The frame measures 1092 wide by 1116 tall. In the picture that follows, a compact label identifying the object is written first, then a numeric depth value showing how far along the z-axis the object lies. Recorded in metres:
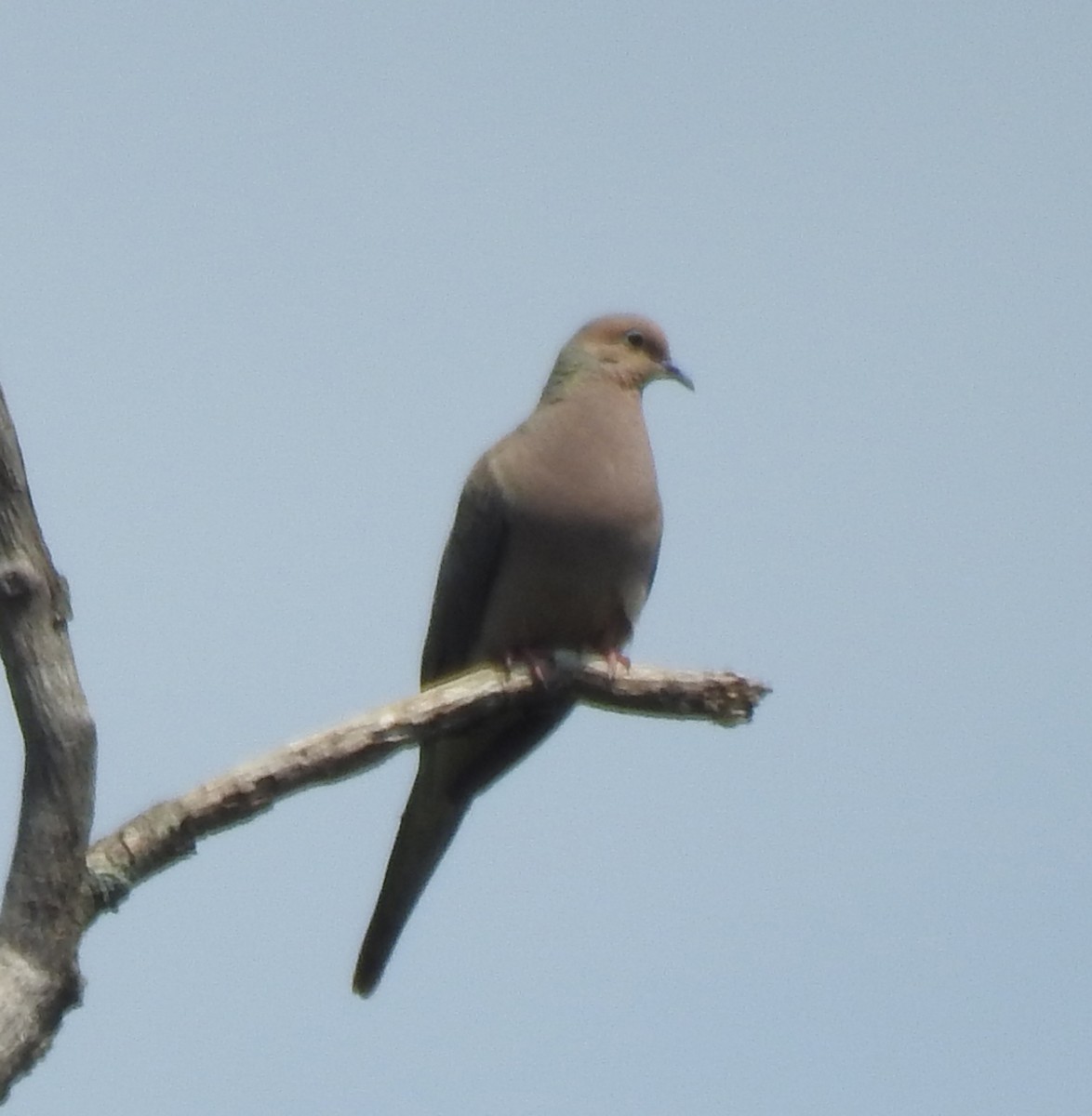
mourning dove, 12.80
